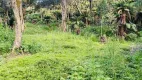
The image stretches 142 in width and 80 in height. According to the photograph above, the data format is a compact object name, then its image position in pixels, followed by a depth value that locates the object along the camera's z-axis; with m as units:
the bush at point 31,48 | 6.89
